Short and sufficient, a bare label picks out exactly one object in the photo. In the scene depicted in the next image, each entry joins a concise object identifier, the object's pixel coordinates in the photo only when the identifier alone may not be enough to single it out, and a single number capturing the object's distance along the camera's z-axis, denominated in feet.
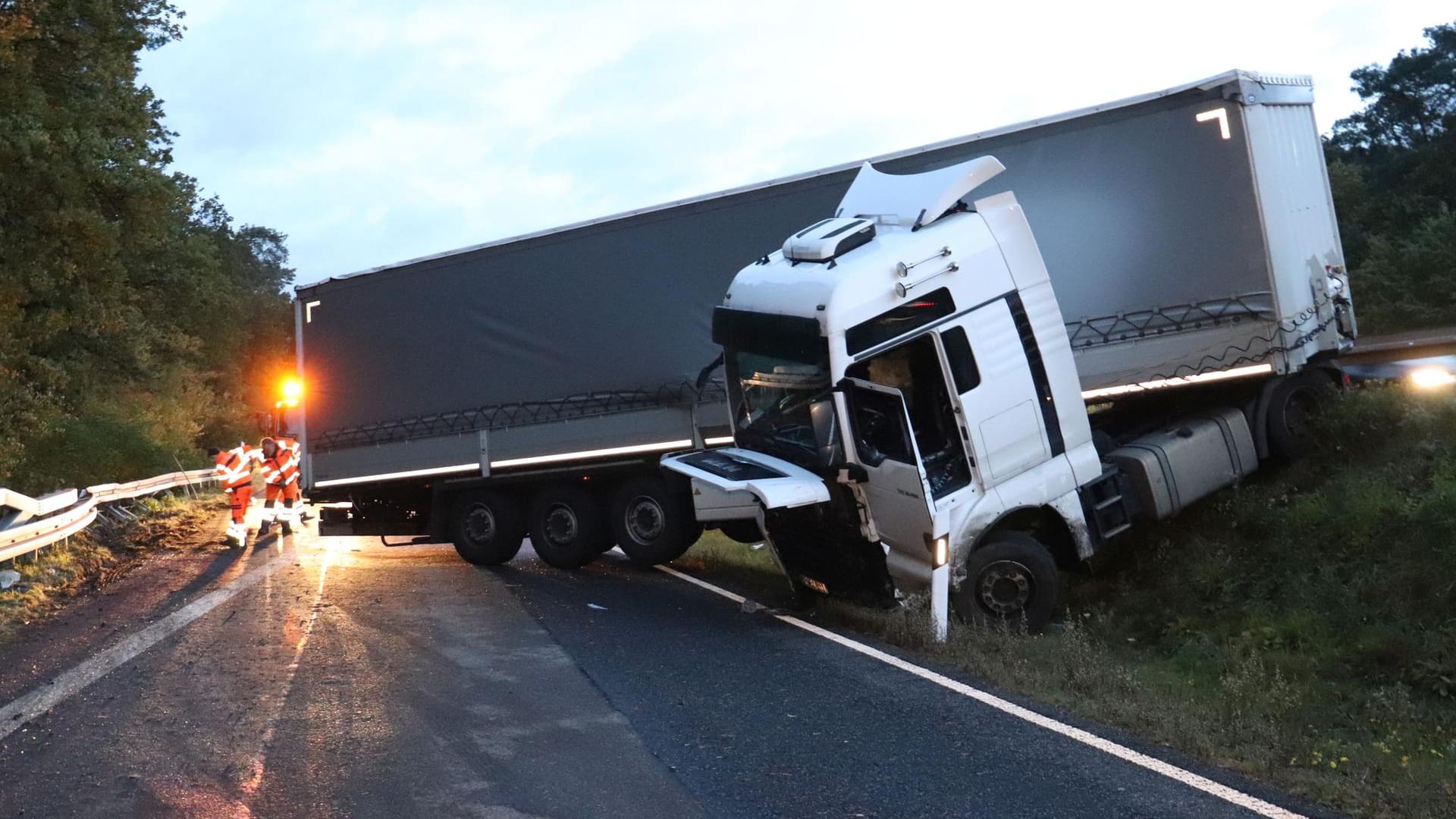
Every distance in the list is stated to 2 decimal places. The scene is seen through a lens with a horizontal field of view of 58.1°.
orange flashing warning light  48.42
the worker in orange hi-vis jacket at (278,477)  59.57
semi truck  29.68
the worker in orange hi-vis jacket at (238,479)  56.13
